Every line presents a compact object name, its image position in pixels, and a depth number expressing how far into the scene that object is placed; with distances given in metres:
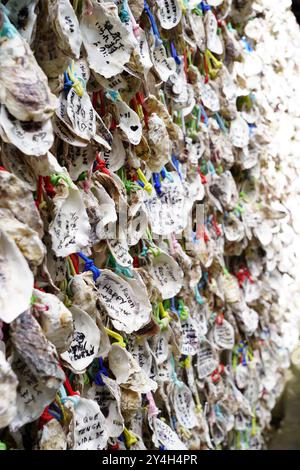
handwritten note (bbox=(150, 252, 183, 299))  1.05
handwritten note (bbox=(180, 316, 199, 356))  1.20
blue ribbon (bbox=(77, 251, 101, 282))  0.78
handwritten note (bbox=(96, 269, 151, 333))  0.83
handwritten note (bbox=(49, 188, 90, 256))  0.68
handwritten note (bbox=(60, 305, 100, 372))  0.72
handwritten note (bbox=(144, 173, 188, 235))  1.04
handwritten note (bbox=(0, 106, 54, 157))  0.58
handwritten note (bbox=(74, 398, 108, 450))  0.73
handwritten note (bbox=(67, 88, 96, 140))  0.71
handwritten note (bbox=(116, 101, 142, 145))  0.89
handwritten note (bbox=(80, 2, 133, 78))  0.76
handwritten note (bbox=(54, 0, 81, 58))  0.64
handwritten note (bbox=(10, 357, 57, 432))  0.60
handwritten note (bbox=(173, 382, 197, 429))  1.18
